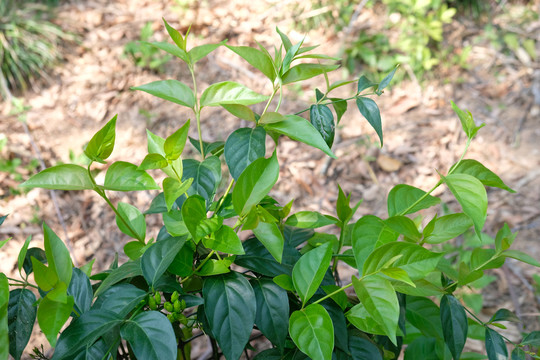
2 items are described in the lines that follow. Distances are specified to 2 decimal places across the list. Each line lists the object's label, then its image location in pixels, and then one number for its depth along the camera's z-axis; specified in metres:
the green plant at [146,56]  3.16
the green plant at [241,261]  0.59
